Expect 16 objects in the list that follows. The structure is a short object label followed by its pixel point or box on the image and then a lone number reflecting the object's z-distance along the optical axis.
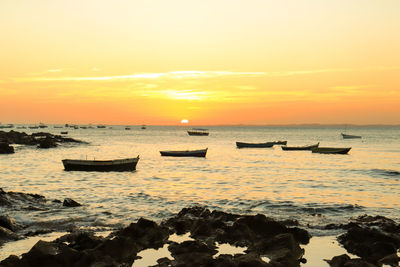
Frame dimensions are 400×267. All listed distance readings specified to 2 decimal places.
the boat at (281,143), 106.06
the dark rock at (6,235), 15.89
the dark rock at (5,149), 67.69
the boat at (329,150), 76.07
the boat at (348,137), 160.75
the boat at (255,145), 98.75
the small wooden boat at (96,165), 43.06
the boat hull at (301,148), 85.97
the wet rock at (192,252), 13.14
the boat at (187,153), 67.38
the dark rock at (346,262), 11.96
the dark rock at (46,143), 84.50
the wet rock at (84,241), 14.14
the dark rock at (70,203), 23.67
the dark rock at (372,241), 14.47
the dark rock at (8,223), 17.06
